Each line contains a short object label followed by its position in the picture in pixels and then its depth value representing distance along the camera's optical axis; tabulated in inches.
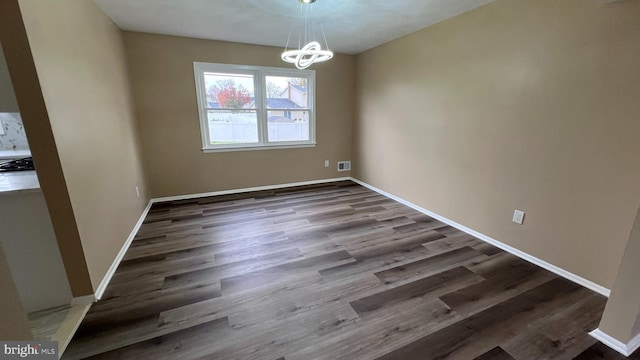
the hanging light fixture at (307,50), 95.0
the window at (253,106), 156.6
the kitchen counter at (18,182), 64.7
